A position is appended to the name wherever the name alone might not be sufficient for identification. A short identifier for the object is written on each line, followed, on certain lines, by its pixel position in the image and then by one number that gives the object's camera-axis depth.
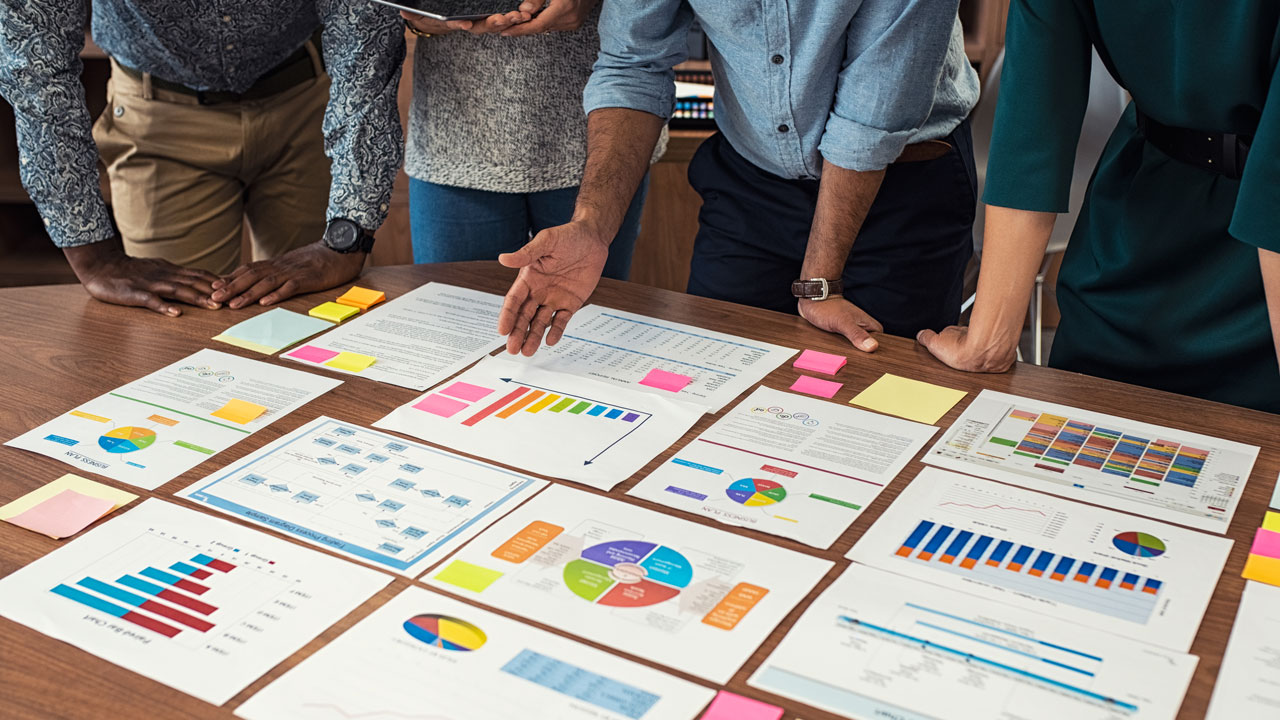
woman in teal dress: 1.14
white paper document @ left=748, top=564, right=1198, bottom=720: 0.79
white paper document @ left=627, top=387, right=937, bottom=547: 1.03
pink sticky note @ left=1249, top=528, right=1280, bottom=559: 0.97
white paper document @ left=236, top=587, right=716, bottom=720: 0.79
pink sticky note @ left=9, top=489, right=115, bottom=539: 1.01
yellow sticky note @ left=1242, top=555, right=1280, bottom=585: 0.93
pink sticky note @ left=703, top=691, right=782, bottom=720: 0.78
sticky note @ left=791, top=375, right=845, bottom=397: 1.28
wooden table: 0.82
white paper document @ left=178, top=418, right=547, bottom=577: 1.00
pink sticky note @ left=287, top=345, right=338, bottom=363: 1.38
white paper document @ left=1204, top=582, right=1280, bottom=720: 0.78
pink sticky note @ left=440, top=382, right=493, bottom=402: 1.28
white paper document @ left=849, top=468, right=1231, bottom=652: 0.89
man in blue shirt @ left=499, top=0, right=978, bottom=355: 1.45
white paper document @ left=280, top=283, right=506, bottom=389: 1.35
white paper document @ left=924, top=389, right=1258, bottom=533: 1.06
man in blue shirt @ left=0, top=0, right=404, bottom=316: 1.53
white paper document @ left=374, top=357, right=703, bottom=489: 1.13
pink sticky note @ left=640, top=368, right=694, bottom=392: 1.30
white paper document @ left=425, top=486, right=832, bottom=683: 0.86
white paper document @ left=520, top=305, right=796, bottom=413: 1.30
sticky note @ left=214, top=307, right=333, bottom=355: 1.42
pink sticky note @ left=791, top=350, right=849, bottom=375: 1.33
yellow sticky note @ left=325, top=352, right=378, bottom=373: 1.35
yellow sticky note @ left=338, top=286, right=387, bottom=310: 1.55
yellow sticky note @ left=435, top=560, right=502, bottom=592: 0.93
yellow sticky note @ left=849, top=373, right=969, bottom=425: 1.23
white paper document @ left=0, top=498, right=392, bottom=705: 0.85
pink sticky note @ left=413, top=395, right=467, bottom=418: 1.24
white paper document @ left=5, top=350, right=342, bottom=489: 1.14
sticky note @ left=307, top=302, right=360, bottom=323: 1.50
